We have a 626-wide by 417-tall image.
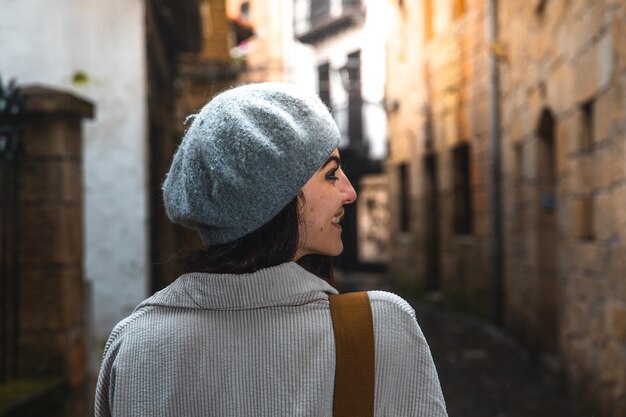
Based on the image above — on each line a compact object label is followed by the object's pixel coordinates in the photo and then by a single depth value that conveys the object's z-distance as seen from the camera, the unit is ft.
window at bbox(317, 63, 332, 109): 65.68
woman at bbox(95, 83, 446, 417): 3.90
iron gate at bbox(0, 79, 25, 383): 13.99
